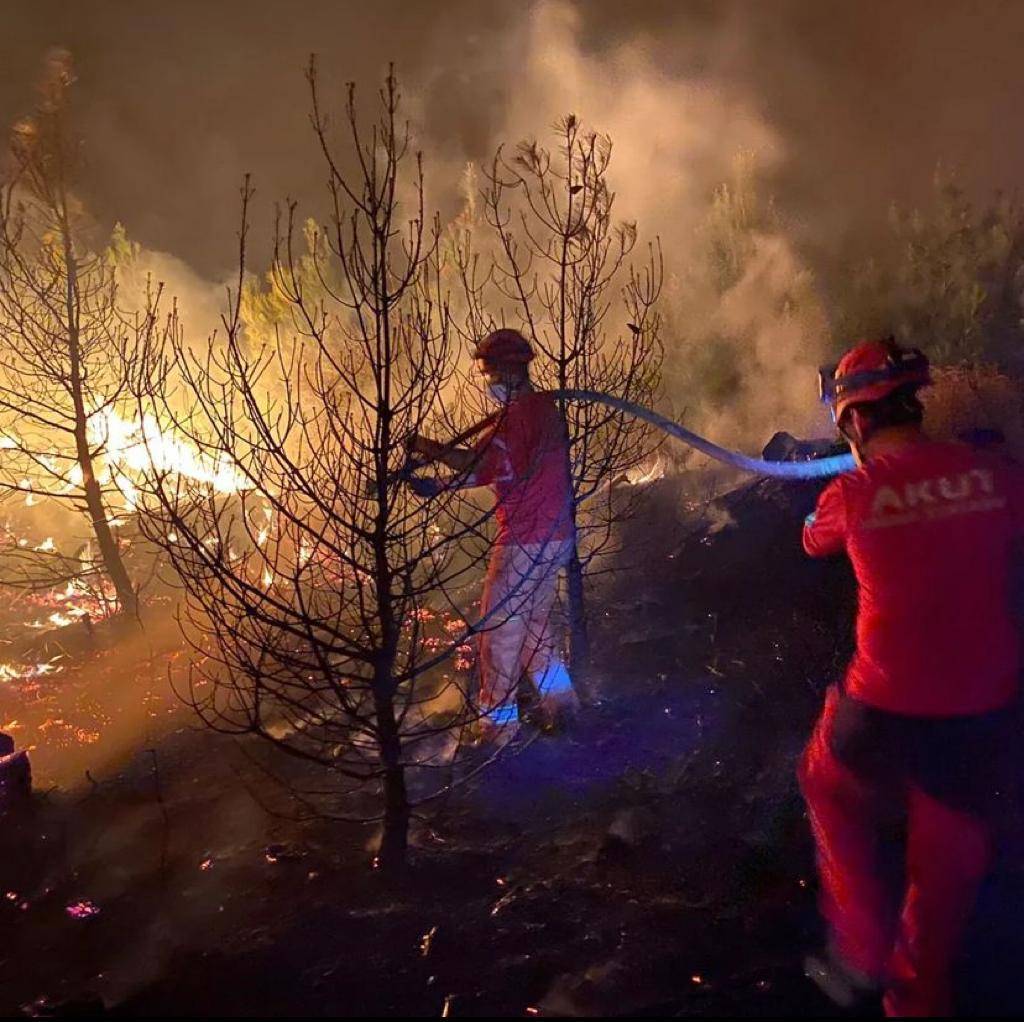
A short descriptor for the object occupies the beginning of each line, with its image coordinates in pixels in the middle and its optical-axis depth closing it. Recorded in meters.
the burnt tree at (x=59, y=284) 8.73
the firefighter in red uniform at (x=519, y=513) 4.42
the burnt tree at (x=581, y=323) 4.98
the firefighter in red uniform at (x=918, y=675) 2.40
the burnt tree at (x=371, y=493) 3.00
